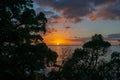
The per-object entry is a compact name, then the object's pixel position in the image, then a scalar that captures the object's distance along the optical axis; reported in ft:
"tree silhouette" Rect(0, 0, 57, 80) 26.37
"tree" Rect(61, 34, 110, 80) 59.07
